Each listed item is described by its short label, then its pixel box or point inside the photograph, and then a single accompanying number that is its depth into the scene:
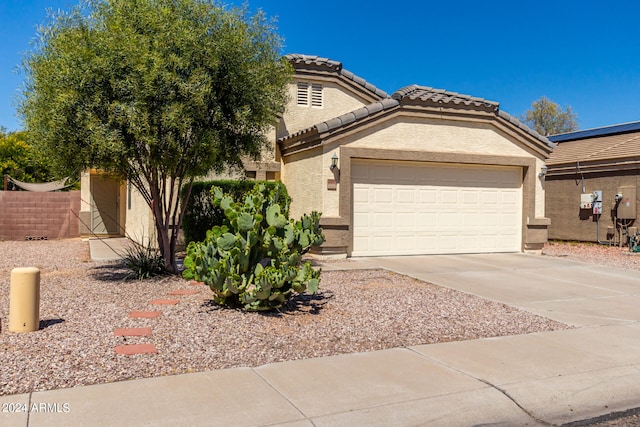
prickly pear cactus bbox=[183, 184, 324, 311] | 7.59
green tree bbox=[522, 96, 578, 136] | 54.25
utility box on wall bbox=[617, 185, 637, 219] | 19.11
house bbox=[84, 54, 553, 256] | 13.98
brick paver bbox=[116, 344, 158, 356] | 6.00
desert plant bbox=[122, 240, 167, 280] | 10.59
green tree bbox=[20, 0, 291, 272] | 9.01
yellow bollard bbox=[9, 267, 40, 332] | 6.57
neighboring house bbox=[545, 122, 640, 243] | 19.47
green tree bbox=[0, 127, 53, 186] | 34.06
